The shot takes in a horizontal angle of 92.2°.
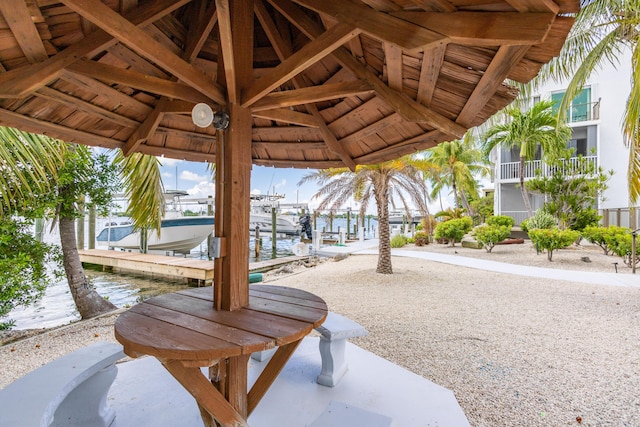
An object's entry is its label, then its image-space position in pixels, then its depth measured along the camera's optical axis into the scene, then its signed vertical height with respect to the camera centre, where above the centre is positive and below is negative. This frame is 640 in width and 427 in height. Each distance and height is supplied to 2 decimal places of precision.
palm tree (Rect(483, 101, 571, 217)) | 13.13 +3.53
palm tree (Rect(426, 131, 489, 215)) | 17.91 +3.05
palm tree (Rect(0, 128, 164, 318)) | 3.69 +0.39
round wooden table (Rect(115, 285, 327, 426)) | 1.42 -0.62
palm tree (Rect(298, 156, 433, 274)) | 8.27 +0.72
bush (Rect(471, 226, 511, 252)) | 11.42 -0.82
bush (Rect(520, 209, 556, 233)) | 11.51 -0.27
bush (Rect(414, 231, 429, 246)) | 15.49 -1.31
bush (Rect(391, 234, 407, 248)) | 15.33 -1.46
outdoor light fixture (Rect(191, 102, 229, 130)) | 1.84 +0.58
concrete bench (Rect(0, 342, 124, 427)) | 1.40 -0.95
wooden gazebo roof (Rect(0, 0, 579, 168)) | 1.33 +0.86
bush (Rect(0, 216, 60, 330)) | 3.95 -0.72
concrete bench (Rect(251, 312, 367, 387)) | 2.60 -1.18
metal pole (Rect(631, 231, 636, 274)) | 7.26 -1.05
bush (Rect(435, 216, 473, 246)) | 13.94 -0.77
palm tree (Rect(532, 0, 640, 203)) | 4.88 +3.58
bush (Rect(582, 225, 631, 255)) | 9.12 -0.64
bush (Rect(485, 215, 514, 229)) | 14.38 -0.36
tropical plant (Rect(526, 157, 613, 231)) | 11.09 +0.76
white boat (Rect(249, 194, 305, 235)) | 26.69 -0.46
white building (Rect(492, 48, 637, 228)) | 14.69 +4.41
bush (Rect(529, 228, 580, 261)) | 9.17 -0.75
